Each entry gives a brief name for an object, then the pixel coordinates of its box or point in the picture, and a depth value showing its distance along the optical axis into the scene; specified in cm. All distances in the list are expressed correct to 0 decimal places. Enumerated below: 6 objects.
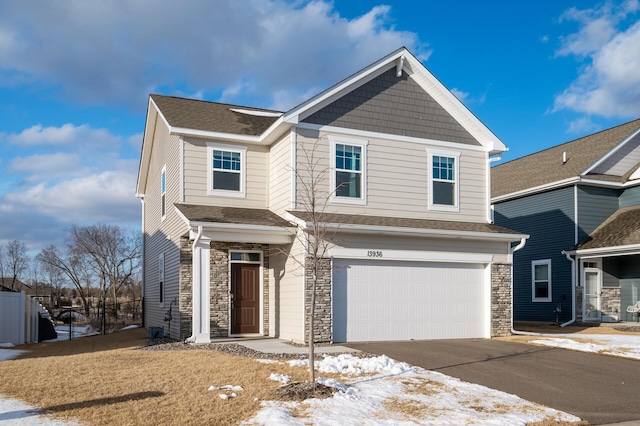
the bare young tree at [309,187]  1462
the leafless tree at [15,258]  5463
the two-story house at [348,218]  1509
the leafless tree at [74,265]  4150
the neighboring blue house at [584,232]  2159
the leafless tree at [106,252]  3994
